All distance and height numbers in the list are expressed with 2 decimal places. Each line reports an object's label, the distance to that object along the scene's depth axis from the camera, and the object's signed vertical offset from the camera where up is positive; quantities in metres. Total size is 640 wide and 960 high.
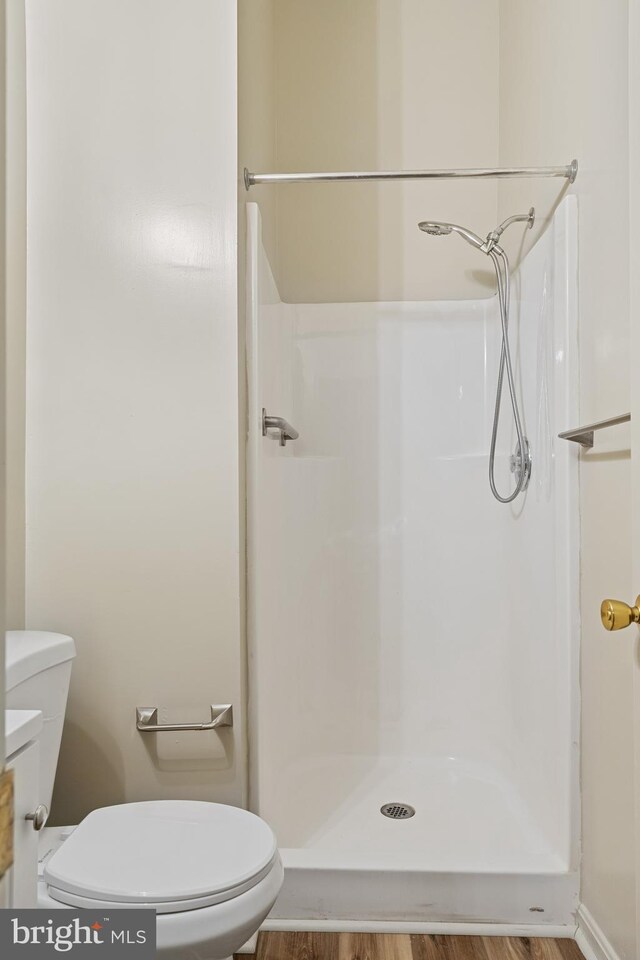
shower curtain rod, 1.76 +0.79
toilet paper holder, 1.70 -0.59
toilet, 1.18 -0.70
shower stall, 1.96 -0.34
